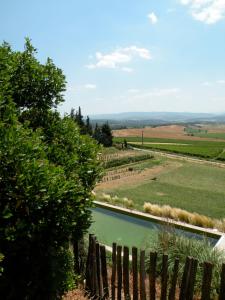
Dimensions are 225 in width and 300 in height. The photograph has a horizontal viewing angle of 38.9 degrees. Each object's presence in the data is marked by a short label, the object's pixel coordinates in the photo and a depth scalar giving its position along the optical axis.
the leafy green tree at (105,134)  52.44
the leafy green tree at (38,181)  3.88
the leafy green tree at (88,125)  52.14
